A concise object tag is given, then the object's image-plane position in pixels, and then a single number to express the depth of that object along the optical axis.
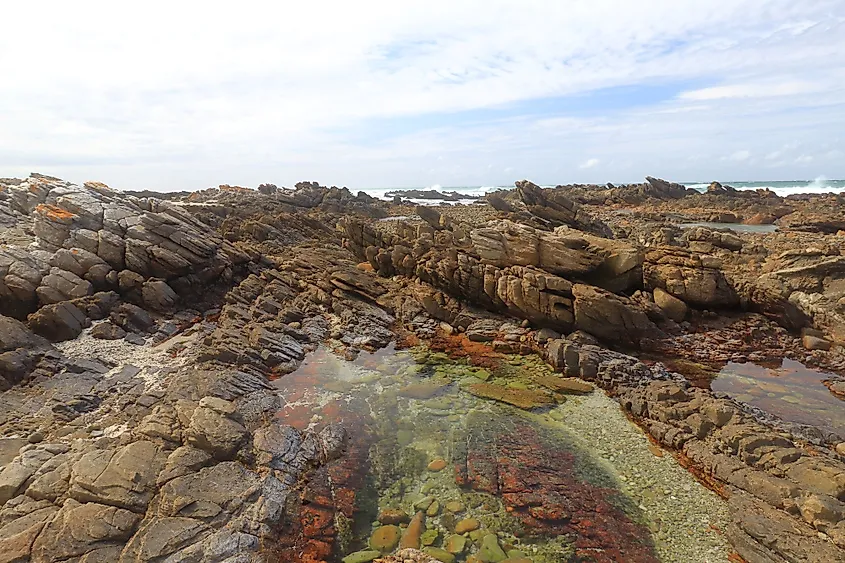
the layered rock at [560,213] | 37.53
